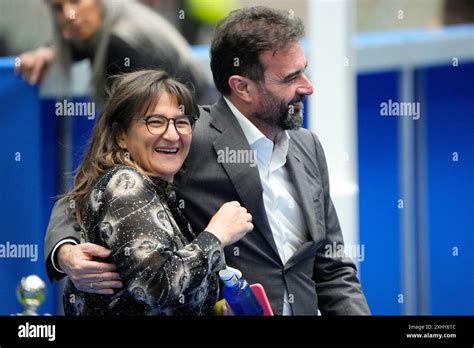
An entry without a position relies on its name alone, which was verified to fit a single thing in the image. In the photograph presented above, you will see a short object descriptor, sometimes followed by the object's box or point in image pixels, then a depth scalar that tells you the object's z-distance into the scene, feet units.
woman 8.29
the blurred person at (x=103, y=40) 9.94
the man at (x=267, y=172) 9.47
